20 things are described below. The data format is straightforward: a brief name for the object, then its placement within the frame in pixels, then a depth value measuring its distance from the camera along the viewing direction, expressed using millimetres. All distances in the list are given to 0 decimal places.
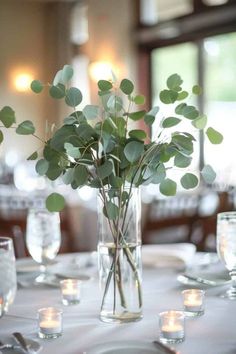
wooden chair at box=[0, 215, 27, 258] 3135
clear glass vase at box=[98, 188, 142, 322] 1837
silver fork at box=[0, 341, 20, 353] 1588
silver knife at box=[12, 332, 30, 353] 1570
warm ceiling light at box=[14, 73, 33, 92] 13057
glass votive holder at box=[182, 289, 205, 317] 1853
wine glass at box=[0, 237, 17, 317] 1705
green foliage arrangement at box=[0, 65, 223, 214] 1810
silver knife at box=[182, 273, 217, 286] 2132
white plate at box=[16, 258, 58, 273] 2352
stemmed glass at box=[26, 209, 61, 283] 2273
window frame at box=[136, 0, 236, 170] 8601
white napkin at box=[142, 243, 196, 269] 2435
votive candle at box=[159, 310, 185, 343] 1632
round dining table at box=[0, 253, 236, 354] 1620
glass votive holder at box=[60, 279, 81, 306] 2013
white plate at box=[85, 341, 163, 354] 1542
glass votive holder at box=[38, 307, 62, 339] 1690
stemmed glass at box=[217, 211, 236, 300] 2030
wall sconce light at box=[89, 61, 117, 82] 10351
